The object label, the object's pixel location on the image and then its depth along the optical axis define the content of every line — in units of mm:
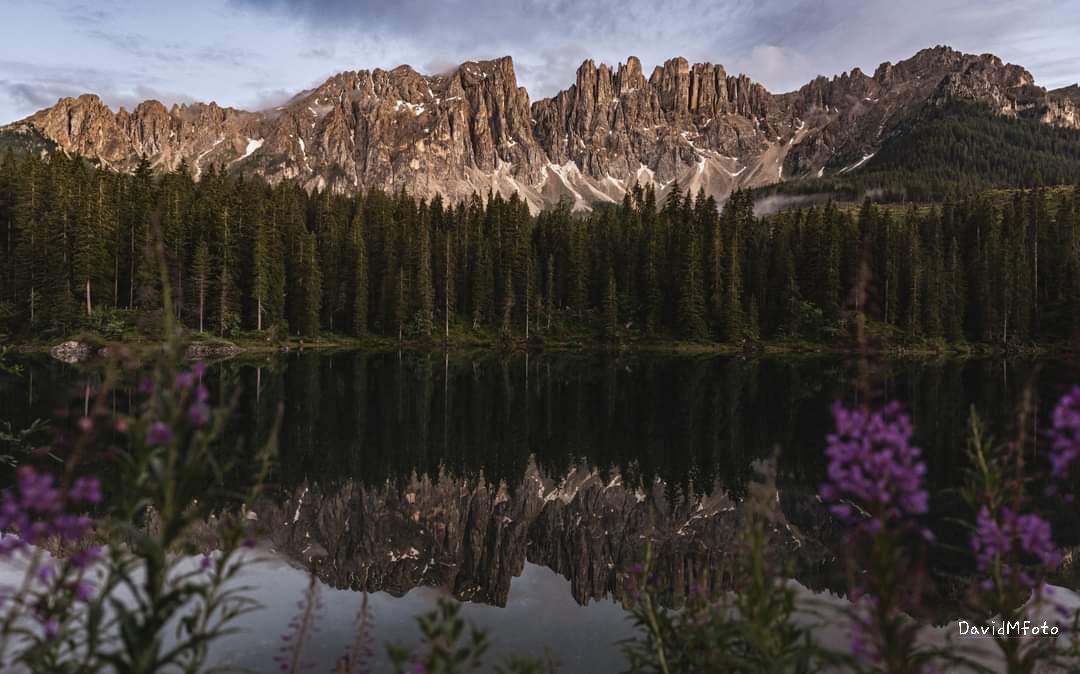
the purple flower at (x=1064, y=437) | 3428
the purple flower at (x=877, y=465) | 3418
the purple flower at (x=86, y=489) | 3348
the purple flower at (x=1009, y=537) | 3873
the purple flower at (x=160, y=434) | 3400
